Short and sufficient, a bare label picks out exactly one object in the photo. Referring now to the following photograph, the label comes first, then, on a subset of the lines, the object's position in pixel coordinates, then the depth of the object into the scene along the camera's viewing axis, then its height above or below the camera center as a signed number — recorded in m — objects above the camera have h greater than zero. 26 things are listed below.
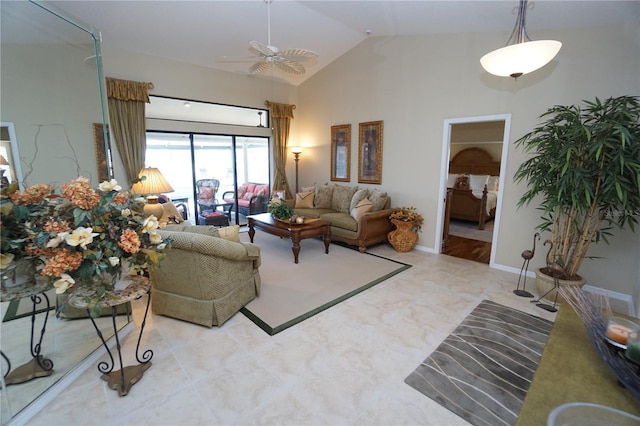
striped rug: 1.80 -1.39
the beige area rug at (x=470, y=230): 5.73 -1.21
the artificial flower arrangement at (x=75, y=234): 1.47 -0.36
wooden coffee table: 4.19 -0.88
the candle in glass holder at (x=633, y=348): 1.24 -0.73
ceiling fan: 3.24 +1.34
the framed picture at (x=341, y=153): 5.89 +0.37
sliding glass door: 5.34 +0.16
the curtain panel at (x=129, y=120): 4.52 +0.75
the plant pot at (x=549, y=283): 3.03 -1.13
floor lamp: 6.67 +0.46
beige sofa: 4.73 -0.71
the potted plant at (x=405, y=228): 4.71 -0.91
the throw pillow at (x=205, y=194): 5.82 -0.50
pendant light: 2.25 +0.94
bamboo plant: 2.55 +0.00
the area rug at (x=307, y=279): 2.85 -1.34
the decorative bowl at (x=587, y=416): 1.09 -0.91
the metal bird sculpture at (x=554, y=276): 3.02 -1.07
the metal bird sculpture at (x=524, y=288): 3.30 -1.33
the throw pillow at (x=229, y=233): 2.77 -0.60
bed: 6.47 -0.28
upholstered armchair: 2.44 -0.95
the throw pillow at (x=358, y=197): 5.13 -0.45
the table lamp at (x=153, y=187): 3.75 -0.25
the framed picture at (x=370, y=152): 5.34 +0.36
